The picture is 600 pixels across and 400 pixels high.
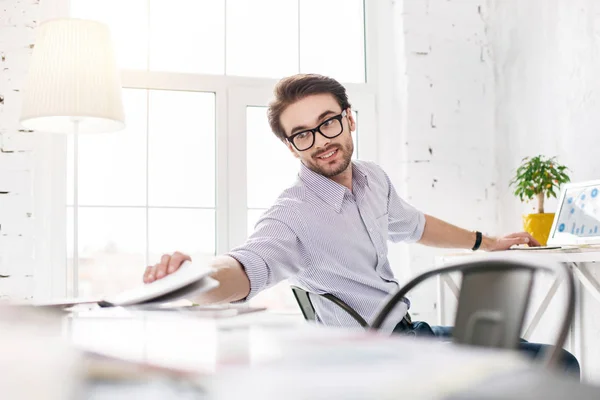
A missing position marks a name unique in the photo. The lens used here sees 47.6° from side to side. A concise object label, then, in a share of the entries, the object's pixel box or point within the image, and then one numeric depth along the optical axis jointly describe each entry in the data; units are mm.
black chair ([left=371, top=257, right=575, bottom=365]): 950
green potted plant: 2508
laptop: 2287
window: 2883
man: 1706
